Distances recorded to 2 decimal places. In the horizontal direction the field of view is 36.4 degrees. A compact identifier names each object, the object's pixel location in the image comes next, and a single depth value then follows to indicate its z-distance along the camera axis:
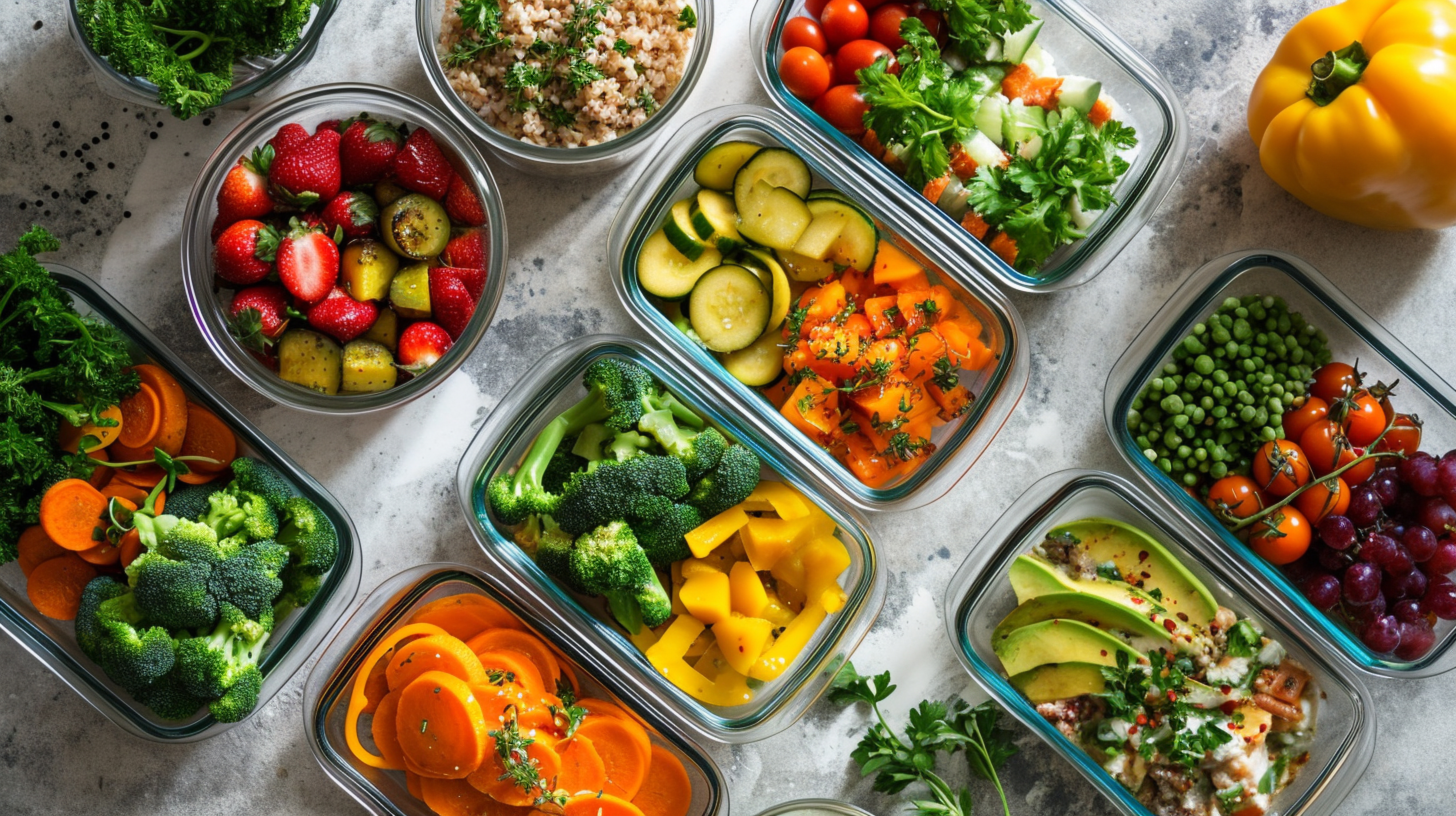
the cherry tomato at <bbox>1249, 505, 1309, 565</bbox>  1.08
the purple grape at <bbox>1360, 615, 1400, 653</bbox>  1.09
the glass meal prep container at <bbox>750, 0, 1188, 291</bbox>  1.09
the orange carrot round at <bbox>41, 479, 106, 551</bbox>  1.03
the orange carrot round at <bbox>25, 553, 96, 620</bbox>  1.05
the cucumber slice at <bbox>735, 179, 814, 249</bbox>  1.08
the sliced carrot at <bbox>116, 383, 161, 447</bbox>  1.05
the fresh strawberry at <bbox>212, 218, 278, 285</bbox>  1.04
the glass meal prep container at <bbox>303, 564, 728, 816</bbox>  1.07
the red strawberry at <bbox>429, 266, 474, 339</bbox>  1.05
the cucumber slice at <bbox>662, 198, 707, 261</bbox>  1.08
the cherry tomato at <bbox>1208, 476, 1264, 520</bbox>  1.09
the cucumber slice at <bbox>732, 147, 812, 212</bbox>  1.08
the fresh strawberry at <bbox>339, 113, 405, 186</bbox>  1.05
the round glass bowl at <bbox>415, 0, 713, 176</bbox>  1.06
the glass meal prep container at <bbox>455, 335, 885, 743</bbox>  1.08
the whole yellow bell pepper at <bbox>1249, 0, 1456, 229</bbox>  1.05
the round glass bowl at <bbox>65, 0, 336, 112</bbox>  1.05
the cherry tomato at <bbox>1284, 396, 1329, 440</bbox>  1.09
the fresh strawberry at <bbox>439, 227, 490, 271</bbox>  1.07
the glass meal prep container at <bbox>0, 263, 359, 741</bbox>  1.06
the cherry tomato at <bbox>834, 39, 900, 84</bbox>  1.09
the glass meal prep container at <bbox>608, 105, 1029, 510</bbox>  1.09
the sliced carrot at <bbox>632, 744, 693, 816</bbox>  1.08
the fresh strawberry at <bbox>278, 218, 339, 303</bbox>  1.04
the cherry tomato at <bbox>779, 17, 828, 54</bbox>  1.09
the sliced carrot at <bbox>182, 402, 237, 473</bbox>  1.06
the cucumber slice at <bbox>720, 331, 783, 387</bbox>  1.09
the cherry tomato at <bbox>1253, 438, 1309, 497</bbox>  1.07
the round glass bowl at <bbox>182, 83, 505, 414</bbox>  1.05
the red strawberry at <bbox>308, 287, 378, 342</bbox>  1.04
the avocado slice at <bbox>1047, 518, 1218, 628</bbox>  1.09
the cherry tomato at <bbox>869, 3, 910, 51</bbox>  1.10
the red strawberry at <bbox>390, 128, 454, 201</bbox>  1.06
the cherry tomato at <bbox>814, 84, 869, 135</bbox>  1.09
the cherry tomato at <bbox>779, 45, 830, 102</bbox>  1.08
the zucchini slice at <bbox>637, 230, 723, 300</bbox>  1.09
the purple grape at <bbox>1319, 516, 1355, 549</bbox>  1.08
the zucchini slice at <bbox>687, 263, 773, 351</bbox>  1.08
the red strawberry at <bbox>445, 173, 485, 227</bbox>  1.07
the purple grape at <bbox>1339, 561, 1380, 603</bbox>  1.08
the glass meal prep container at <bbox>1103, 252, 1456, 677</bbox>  1.10
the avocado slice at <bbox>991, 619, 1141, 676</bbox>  1.07
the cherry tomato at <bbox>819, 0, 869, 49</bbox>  1.09
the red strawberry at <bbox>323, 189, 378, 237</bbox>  1.05
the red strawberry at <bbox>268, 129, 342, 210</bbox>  1.04
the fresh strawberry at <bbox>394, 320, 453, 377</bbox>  1.05
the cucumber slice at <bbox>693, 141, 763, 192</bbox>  1.09
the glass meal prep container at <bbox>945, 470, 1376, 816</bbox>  1.10
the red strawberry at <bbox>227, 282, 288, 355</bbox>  1.04
